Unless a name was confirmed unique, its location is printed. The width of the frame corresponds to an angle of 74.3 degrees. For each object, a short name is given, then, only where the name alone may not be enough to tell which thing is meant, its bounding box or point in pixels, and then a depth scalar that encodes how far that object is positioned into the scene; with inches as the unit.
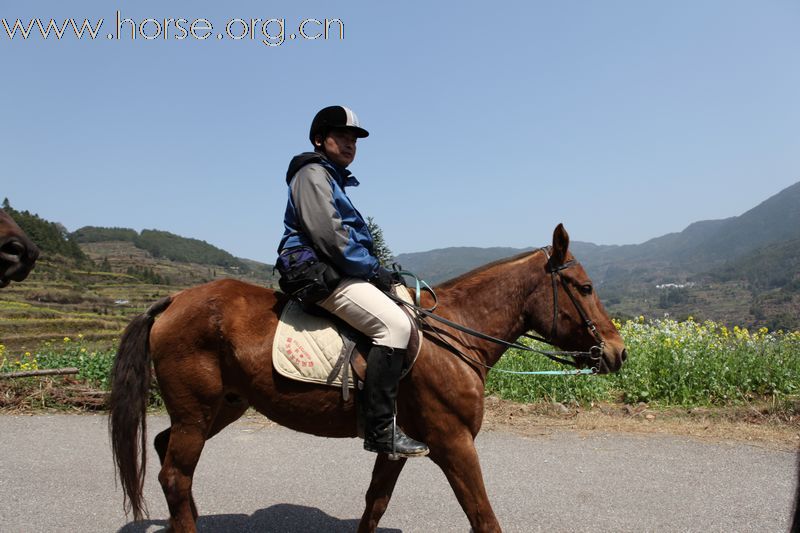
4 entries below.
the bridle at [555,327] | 153.4
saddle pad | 142.0
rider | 137.9
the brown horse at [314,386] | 144.0
